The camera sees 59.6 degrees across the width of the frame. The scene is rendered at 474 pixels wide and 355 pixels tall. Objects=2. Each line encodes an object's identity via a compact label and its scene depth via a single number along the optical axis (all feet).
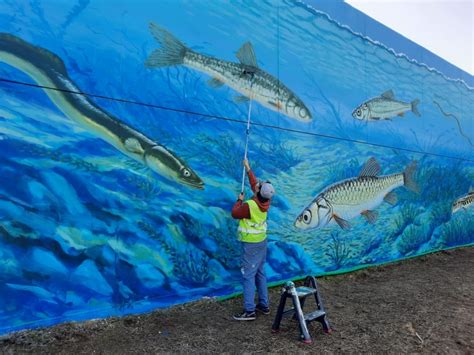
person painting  16.06
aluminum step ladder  14.21
